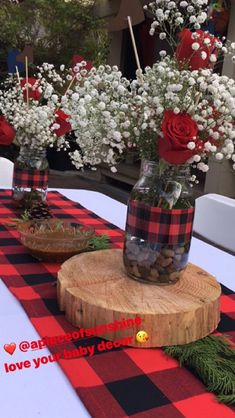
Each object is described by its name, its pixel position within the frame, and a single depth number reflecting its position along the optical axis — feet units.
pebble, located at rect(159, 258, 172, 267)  3.22
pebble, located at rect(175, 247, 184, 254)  3.23
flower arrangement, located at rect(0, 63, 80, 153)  5.32
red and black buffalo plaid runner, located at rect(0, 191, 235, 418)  2.26
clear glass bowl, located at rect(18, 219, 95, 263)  4.03
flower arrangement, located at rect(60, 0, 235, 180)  2.83
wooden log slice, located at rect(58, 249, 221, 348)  2.83
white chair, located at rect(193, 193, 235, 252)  6.33
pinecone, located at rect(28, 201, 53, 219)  5.14
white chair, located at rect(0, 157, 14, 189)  8.21
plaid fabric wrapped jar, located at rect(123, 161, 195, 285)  3.16
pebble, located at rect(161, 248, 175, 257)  3.19
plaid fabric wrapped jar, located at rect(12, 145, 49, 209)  5.71
